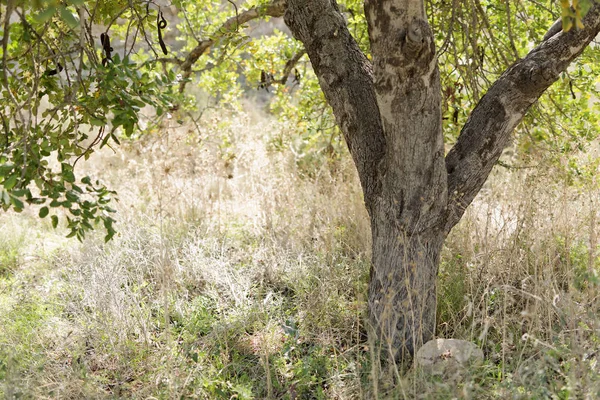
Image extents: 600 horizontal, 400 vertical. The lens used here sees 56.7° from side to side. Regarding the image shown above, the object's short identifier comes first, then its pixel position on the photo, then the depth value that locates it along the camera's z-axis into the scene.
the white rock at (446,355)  2.53
